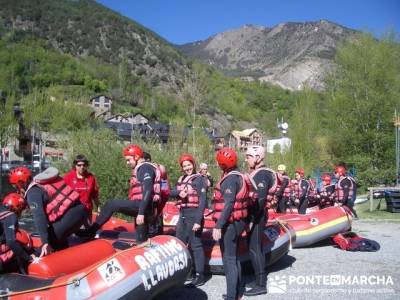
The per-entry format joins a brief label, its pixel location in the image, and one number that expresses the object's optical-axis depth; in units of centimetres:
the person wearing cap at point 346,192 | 889
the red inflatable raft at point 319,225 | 772
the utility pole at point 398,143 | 1851
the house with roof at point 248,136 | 6996
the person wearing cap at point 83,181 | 646
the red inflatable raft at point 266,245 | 585
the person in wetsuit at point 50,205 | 451
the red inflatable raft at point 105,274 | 395
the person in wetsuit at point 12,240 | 407
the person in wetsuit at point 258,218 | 527
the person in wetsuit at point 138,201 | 544
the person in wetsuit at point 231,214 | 463
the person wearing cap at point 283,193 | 1087
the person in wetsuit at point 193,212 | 558
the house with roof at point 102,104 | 7795
